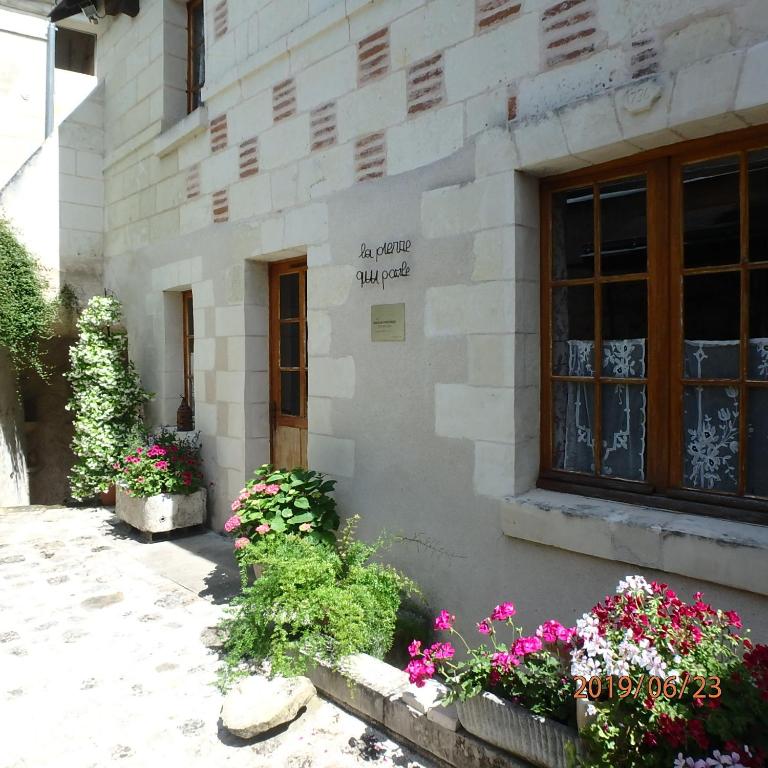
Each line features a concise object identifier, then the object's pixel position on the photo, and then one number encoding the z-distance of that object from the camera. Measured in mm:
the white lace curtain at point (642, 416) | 2551
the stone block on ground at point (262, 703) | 2586
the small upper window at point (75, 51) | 11773
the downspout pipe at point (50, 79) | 8141
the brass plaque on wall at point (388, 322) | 3521
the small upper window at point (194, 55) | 5914
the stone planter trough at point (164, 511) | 5184
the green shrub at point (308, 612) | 2912
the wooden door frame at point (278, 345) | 4645
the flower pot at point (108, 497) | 6483
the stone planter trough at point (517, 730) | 2010
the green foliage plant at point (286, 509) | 3599
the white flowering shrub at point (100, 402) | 6000
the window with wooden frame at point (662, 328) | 2498
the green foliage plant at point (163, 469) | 5207
